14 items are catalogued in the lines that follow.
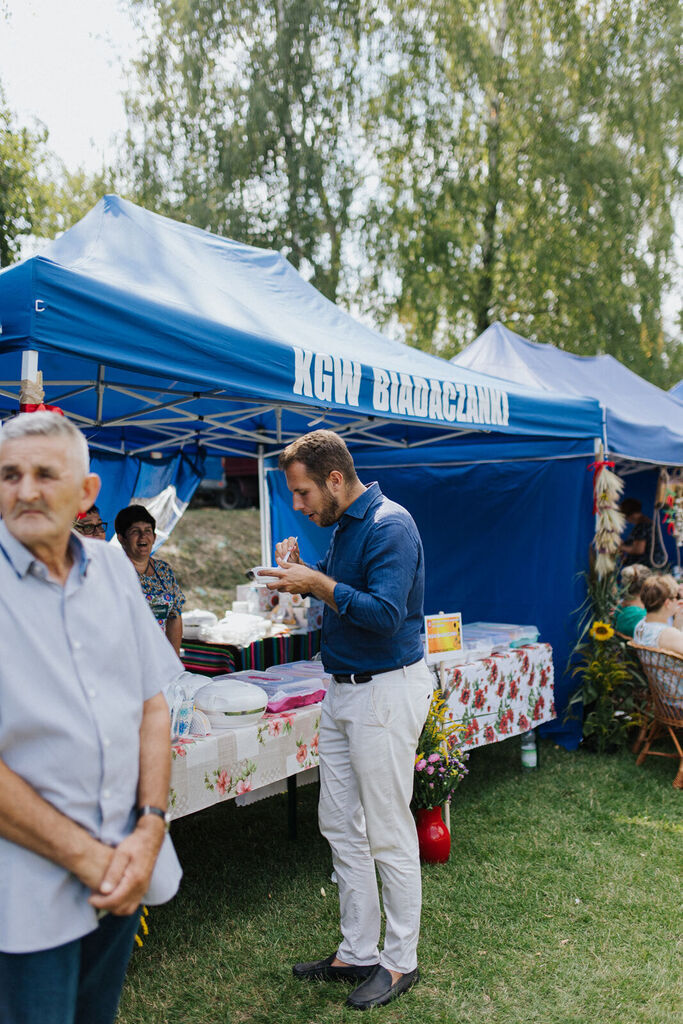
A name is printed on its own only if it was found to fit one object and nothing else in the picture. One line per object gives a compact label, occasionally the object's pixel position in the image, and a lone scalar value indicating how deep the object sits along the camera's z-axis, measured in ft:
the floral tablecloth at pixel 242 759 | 8.96
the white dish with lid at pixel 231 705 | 9.86
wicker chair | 15.26
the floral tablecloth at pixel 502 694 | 13.97
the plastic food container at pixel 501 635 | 15.85
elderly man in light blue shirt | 3.95
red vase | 11.84
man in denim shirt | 7.73
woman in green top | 17.97
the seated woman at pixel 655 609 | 16.08
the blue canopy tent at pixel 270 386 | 8.75
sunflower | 17.31
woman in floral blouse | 13.52
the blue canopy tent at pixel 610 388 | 18.93
